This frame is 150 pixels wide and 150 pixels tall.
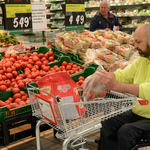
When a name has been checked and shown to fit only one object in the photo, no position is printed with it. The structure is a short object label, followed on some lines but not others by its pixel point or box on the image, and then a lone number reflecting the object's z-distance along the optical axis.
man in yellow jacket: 1.64
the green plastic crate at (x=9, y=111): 1.99
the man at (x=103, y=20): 5.26
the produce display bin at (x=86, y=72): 2.90
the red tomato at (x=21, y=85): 2.54
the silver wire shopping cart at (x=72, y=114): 1.45
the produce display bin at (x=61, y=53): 3.42
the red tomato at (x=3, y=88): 2.39
